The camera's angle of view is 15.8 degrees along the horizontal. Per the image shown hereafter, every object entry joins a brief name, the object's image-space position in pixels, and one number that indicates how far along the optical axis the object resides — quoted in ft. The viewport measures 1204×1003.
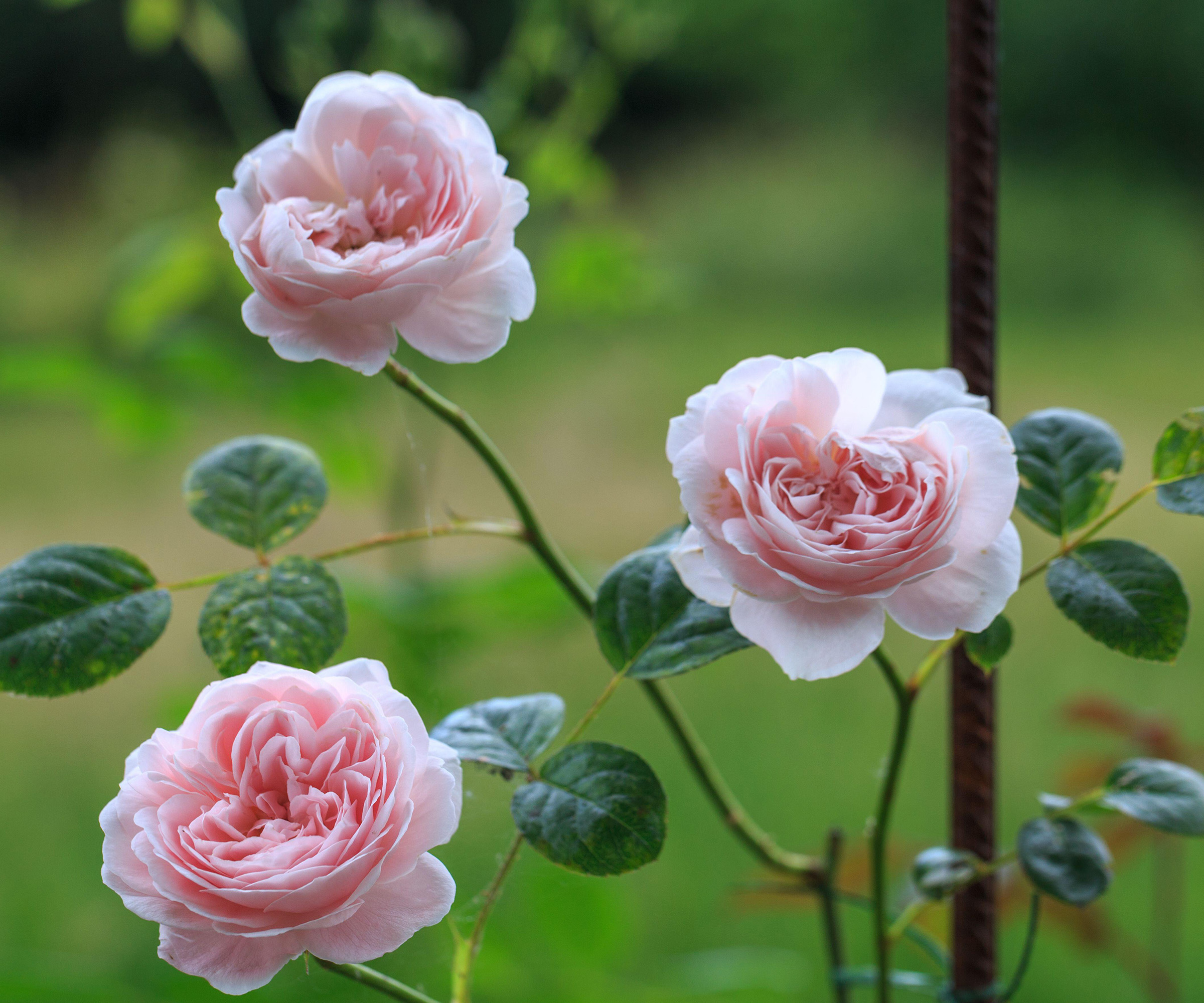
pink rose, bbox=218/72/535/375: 3.59
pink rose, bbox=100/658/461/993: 3.50
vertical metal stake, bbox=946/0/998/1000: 3.91
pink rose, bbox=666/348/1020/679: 3.53
